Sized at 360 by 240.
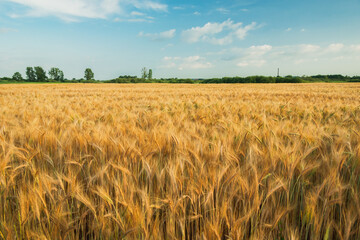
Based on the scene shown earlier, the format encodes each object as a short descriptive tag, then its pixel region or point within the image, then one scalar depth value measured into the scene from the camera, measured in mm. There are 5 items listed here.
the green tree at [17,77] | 89050
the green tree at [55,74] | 98625
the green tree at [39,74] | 91638
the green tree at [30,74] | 92688
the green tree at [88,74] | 98438
